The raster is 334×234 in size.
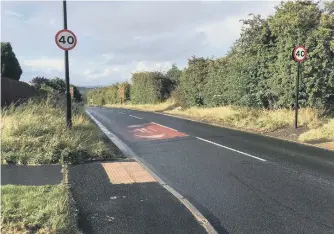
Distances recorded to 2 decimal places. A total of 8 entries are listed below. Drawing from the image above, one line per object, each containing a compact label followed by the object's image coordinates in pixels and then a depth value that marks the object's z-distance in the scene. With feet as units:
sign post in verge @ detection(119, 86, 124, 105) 229.25
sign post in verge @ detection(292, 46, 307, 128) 54.60
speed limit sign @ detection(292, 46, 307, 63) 54.60
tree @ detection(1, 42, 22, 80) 67.46
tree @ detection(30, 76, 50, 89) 116.51
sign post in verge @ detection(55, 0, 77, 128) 40.63
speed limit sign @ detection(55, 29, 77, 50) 40.57
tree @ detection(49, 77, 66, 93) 131.23
